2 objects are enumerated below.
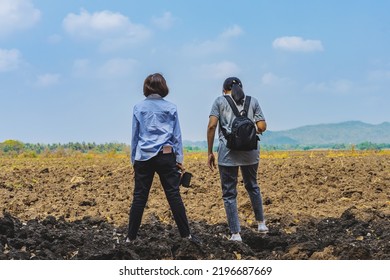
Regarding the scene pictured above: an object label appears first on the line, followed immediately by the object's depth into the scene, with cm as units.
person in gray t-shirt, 1562
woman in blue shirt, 1487
